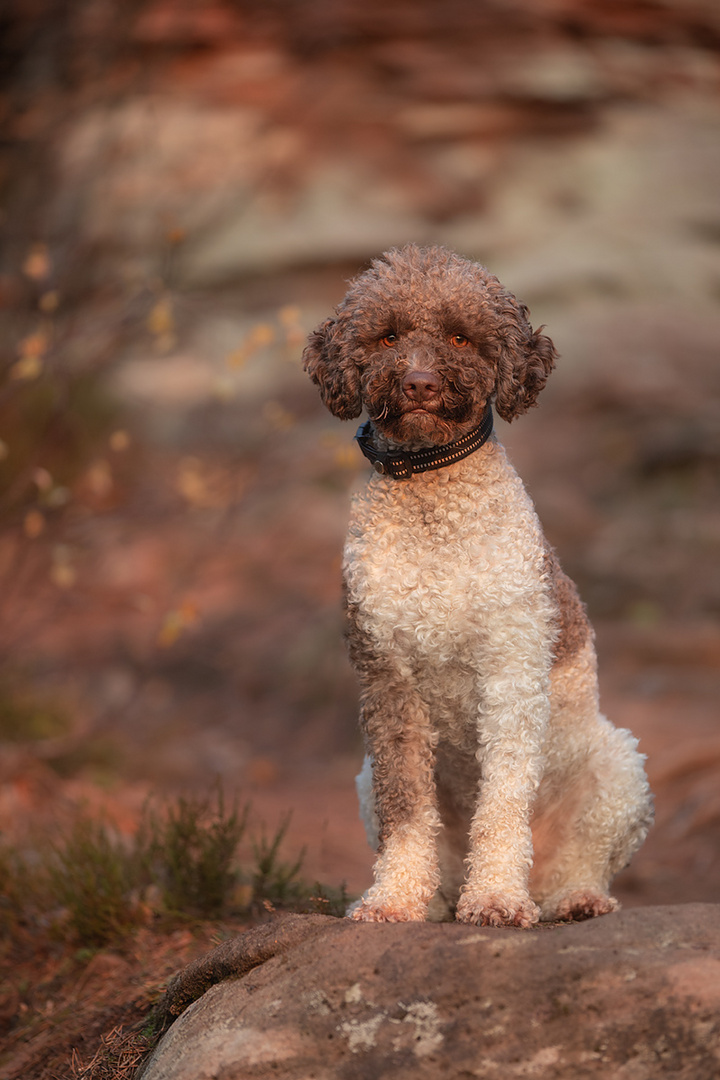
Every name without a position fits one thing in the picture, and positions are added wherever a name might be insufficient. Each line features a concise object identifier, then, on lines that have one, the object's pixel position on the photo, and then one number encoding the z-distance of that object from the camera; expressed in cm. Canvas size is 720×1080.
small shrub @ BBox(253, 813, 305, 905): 925
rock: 517
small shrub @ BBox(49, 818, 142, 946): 902
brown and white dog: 650
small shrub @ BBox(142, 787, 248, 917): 912
